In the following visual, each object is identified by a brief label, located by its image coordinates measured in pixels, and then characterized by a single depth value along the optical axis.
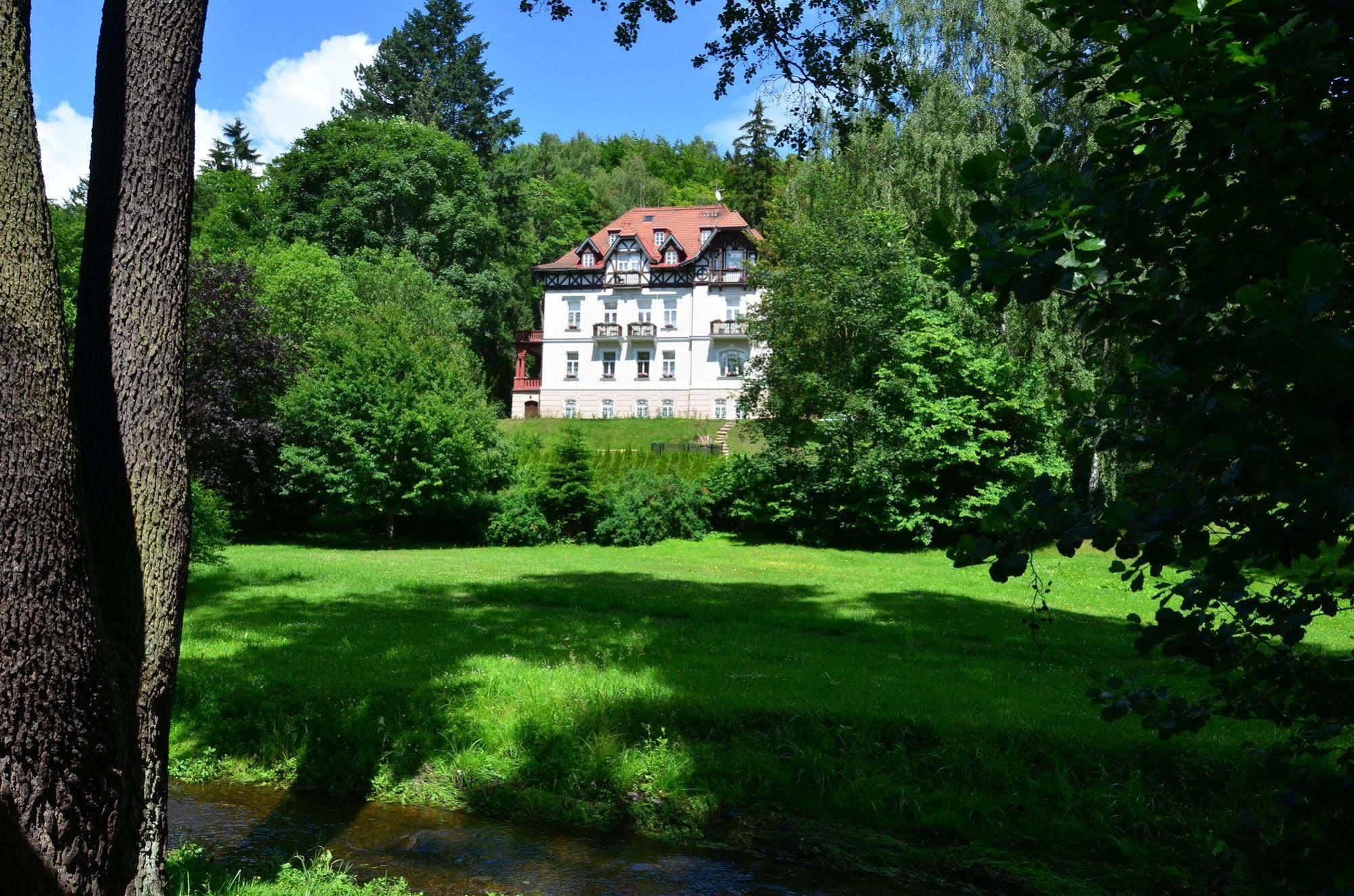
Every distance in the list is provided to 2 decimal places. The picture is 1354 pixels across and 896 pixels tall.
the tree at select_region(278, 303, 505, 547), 30.77
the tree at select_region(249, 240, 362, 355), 37.03
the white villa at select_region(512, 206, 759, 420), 63.97
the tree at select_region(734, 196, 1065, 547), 29.92
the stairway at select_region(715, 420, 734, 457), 51.46
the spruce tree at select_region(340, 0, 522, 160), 65.62
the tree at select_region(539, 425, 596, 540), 32.62
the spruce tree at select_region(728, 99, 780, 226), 72.06
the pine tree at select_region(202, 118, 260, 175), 72.00
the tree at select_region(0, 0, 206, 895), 3.78
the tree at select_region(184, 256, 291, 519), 28.78
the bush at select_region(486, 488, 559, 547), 32.34
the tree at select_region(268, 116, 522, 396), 53.00
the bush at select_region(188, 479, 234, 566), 17.59
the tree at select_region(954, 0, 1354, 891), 2.46
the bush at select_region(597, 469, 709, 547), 32.12
